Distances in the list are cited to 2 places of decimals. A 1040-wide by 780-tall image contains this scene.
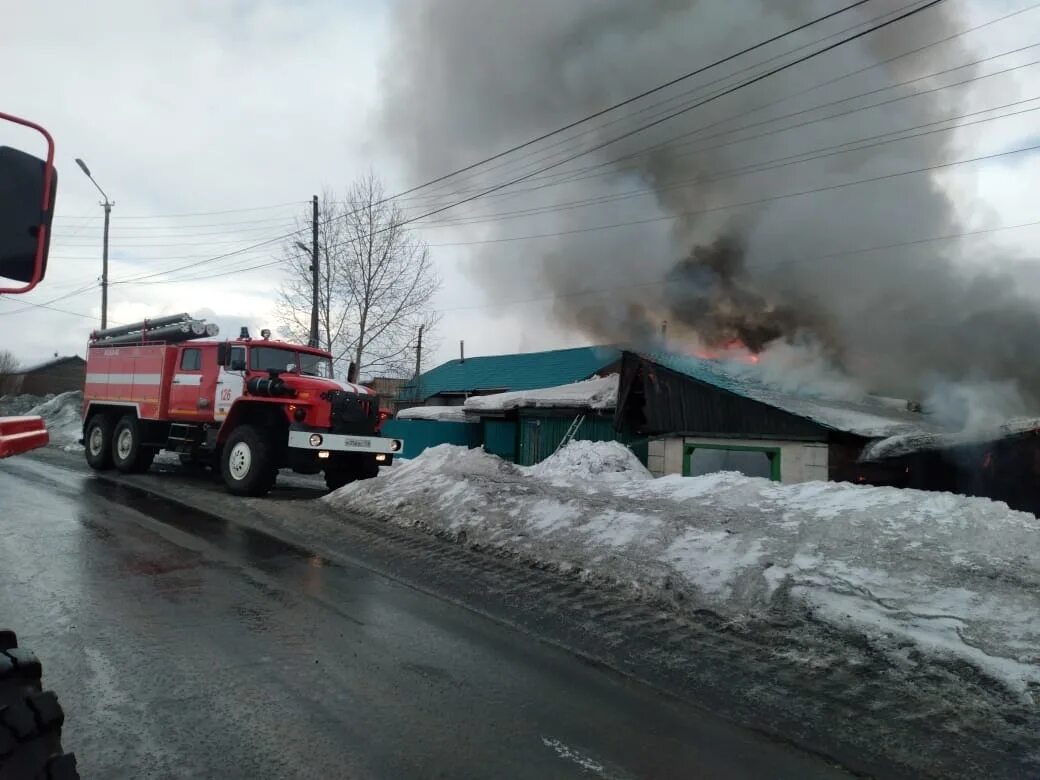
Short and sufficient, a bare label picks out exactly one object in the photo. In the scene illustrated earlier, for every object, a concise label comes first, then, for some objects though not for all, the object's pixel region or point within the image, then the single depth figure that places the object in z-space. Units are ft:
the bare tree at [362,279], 77.66
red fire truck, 35.50
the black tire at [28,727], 5.76
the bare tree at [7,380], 151.02
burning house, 30.48
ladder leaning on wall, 57.47
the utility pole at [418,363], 101.87
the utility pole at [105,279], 86.89
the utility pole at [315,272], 71.67
